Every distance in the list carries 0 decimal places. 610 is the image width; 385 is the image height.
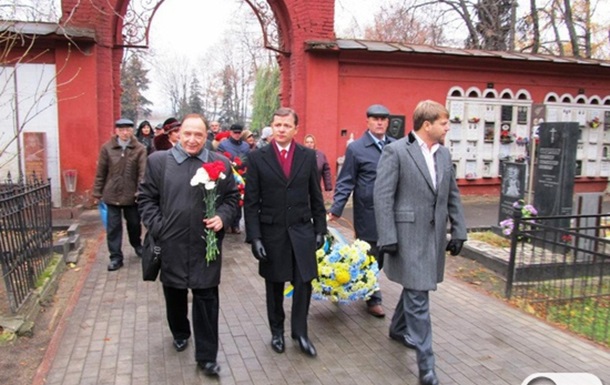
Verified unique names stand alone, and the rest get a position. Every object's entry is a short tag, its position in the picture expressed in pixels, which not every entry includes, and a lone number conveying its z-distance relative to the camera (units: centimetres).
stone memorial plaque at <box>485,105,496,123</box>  1345
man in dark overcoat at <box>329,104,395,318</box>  506
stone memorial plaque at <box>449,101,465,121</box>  1315
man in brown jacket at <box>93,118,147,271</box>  674
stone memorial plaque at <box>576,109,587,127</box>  1424
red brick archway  1060
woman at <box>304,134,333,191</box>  845
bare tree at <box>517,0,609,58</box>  2252
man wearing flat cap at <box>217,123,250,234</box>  923
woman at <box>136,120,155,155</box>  1223
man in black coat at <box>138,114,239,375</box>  377
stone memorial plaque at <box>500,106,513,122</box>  1361
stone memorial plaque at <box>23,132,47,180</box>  1038
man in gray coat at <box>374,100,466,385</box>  378
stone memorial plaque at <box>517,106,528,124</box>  1377
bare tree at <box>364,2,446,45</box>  2489
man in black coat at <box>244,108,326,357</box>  416
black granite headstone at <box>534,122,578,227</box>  816
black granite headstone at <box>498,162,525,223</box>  893
